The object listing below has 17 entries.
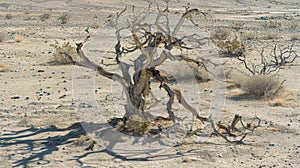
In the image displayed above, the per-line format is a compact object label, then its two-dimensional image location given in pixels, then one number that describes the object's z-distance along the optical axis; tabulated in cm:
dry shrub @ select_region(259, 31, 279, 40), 2981
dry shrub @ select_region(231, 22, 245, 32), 3334
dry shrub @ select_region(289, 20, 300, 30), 3854
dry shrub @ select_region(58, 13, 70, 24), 4135
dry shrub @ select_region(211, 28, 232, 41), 2938
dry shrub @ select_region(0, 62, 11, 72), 1672
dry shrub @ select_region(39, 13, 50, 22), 4471
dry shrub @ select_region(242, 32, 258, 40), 2952
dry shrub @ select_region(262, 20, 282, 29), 3919
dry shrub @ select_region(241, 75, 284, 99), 1294
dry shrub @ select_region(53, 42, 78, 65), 1852
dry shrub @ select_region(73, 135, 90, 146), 880
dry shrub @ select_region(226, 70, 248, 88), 1443
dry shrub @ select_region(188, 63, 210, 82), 1525
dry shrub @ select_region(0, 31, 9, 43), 2589
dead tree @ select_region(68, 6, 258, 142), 934
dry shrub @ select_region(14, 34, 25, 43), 2562
